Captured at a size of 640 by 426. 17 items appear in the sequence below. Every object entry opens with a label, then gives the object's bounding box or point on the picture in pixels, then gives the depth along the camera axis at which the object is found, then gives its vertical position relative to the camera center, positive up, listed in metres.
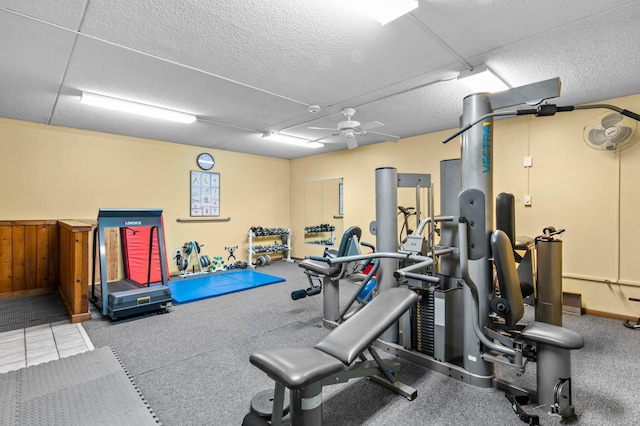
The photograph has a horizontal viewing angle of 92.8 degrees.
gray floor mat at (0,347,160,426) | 1.81 -1.22
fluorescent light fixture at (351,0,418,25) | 1.89 +1.30
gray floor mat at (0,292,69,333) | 3.35 -1.19
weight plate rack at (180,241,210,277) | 5.95 -0.91
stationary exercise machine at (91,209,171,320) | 3.50 -0.95
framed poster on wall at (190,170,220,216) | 6.10 +0.40
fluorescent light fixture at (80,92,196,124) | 3.43 +1.30
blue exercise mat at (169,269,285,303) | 4.48 -1.19
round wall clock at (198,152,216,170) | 6.16 +1.07
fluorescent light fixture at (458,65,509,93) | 2.83 +1.31
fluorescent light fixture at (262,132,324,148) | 5.24 +1.34
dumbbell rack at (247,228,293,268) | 6.74 -0.77
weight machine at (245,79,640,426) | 1.47 -0.69
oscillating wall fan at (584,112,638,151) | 3.38 +0.91
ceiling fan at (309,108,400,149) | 3.85 +1.10
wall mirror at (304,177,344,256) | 6.70 -0.01
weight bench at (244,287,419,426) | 1.38 -0.72
